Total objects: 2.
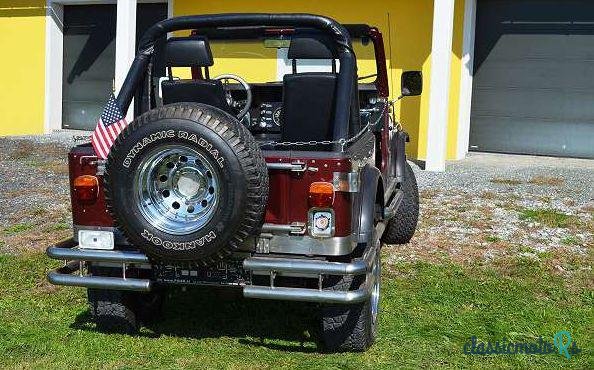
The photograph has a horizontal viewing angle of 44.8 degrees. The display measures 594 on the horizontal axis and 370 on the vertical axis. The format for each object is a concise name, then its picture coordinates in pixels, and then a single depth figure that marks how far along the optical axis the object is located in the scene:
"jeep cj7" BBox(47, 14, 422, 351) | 3.59
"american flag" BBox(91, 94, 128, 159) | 4.05
